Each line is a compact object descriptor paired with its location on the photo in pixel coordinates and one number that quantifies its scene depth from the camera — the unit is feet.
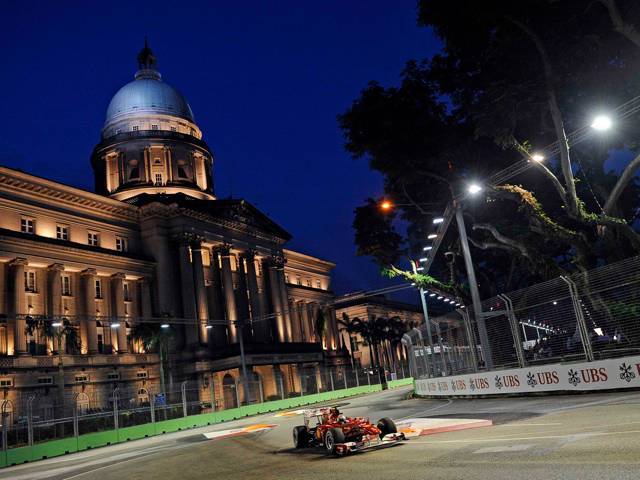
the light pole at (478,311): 81.05
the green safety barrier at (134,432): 85.46
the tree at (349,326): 298.56
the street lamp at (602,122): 63.93
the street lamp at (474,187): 88.63
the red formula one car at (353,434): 41.09
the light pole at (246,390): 147.49
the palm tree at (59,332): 142.69
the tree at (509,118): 82.28
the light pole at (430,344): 100.27
